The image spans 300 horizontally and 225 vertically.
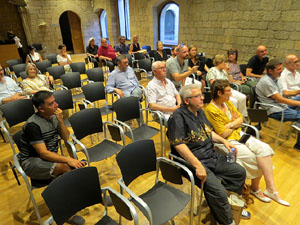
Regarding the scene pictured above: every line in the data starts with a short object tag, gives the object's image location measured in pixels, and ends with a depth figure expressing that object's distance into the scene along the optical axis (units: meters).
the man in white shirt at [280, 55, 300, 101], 3.08
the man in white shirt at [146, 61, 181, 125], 2.72
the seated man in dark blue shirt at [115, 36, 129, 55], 6.46
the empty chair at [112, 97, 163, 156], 2.48
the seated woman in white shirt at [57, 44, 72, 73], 5.31
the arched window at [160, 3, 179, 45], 7.87
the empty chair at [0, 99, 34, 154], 2.47
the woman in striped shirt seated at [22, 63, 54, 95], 3.26
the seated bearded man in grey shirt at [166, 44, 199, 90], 3.21
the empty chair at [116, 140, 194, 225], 1.47
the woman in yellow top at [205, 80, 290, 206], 1.96
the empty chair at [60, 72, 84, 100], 3.77
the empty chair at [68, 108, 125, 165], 2.15
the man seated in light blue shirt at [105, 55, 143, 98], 3.38
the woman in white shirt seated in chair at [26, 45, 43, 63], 5.35
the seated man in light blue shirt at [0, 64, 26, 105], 3.20
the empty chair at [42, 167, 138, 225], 1.26
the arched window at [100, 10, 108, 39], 11.68
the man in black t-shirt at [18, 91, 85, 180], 1.73
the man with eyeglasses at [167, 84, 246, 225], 1.69
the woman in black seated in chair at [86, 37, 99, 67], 6.19
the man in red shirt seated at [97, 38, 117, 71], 5.74
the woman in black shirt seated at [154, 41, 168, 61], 5.47
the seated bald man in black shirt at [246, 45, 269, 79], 4.03
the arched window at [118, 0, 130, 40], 9.95
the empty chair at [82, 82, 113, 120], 3.11
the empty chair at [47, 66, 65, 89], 4.37
